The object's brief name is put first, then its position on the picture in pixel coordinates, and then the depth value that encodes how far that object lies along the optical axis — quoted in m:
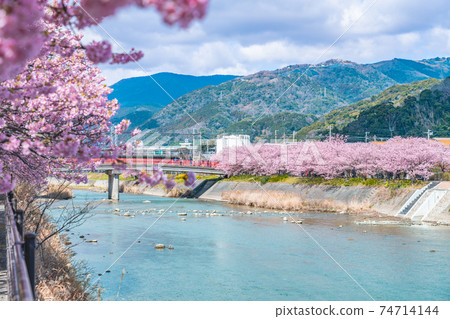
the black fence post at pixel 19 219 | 8.84
